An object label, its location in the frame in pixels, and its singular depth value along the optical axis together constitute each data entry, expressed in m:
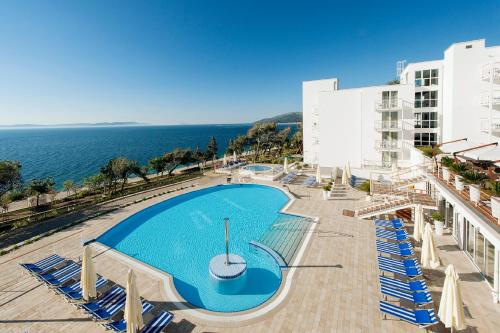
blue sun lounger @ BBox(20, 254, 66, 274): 10.82
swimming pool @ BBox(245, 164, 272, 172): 31.86
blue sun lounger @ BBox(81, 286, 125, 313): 8.37
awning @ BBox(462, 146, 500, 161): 10.79
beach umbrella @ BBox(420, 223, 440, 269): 9.66
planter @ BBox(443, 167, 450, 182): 12.77
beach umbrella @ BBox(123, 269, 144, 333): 7.02
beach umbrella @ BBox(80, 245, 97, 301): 8.75
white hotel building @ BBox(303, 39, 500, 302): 20.58
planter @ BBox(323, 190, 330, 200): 19.97
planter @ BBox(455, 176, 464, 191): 11.07
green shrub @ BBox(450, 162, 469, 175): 12.18
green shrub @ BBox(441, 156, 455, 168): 13.47
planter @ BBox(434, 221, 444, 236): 13.30
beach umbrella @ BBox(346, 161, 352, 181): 22.69
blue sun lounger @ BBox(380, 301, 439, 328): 7.19
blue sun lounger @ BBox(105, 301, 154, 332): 7.54
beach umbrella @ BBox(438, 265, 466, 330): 6.70
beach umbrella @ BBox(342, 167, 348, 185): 22.42
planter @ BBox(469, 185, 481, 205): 9.64
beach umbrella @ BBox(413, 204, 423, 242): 11.74
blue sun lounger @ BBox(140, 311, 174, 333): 7.40
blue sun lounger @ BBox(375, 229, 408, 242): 12.38
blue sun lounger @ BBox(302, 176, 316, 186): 24.48
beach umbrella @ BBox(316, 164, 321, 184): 23.61
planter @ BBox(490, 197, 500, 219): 8.09
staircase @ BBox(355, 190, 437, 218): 14.74
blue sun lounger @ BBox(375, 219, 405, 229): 13.82
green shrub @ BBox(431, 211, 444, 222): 13.69
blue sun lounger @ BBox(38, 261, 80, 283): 10.27
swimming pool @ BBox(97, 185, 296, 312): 10.22
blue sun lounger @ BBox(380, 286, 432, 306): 8.02
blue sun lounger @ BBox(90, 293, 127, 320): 8.02
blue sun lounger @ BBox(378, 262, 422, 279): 9.45
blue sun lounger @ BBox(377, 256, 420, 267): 10.07
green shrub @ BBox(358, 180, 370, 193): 21.36
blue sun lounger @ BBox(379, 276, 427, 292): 8.63
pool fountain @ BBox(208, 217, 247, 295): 10.46
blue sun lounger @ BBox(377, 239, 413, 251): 11.38
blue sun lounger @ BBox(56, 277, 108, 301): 9.06
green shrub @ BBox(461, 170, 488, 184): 10.61
